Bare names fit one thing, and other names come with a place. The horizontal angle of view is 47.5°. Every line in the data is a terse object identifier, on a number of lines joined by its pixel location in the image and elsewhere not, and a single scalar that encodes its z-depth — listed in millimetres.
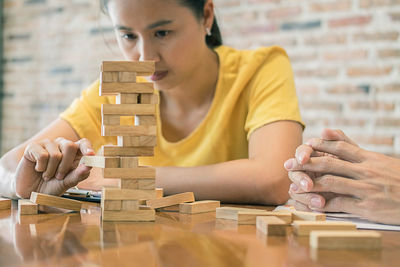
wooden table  630
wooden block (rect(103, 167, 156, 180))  935
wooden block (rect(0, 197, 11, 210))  1140
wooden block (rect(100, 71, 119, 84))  960
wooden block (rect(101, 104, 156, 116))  945
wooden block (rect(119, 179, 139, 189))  944
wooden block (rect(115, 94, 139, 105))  956
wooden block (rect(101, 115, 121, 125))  942
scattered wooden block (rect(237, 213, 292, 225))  942
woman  1243
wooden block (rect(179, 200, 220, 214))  1071
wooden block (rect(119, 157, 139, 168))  944
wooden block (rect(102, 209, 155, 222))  946
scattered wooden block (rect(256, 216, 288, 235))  821
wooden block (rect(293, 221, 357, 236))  820
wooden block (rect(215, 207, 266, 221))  988
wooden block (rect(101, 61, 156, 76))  962
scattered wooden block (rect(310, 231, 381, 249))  716
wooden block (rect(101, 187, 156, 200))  940
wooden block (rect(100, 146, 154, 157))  943
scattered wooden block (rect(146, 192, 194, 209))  1086
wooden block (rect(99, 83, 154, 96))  957
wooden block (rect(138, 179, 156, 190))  950
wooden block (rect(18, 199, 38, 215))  1038
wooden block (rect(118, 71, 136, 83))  962
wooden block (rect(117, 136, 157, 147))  945
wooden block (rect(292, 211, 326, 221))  936
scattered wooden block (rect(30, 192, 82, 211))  1046
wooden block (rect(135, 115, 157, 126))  960
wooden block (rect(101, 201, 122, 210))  948
